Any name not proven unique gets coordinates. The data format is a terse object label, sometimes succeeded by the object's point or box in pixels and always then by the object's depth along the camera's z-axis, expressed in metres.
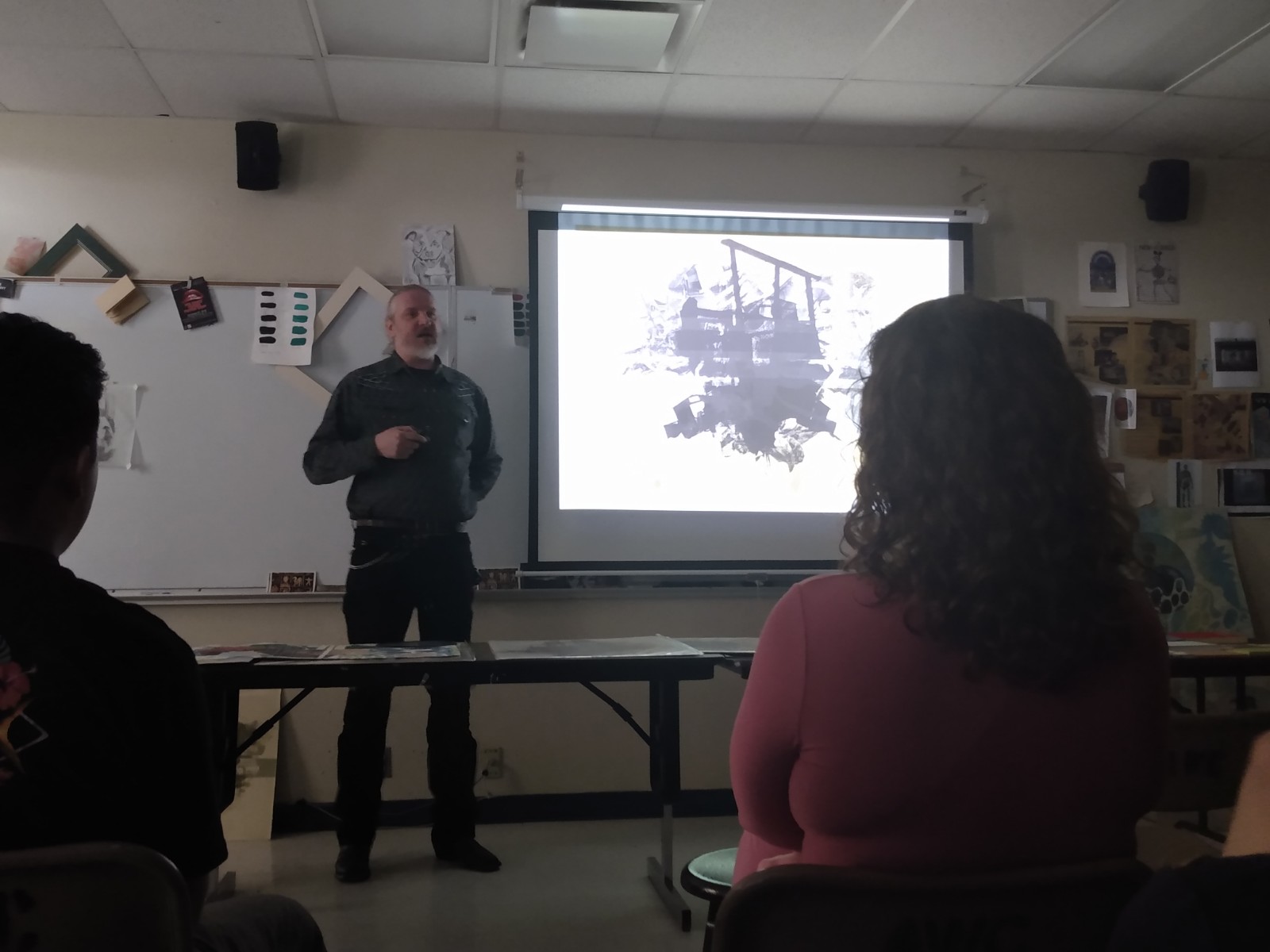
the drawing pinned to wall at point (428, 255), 3.37
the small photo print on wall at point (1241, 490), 3.69
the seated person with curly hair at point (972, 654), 0.89
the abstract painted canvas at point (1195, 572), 3.60
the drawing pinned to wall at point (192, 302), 3.28
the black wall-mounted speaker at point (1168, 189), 3.67
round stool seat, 1.36
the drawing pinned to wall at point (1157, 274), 3.72
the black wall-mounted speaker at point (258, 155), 3.24
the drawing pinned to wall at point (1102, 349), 3.66
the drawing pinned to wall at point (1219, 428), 3.69
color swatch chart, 3.30
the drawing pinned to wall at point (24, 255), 3.23
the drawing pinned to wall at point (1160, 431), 3.66
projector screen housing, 3.36
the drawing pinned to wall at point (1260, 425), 3.72
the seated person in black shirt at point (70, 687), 0.81
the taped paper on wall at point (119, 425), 3.24
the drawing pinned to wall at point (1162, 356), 3.68
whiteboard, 3.23
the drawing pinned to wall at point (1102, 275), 3.69
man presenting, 2.72
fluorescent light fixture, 2.74
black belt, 2.84
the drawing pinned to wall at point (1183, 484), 3.67
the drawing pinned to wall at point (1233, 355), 3.72
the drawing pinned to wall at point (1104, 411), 3.62
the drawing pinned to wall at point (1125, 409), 3.64
